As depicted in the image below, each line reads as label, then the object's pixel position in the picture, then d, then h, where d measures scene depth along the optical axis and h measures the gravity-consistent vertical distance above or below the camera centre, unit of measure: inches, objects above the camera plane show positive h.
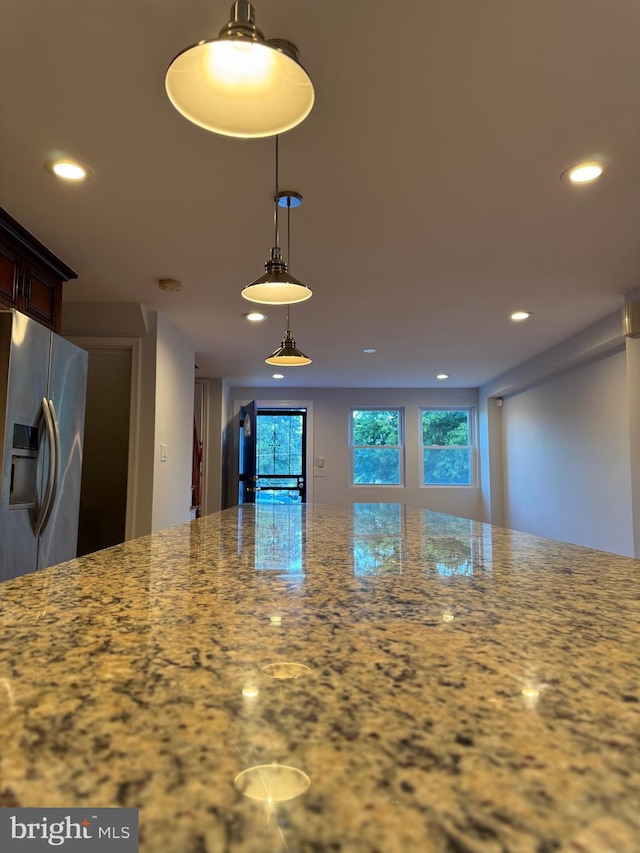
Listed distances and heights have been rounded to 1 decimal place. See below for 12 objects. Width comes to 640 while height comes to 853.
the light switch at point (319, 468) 283.9 +2.4
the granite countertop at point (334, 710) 11.3 -7.0
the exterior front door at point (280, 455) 288.4 +9.3
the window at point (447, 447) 289.7 +13.7
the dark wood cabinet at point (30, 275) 98.7 +38.9
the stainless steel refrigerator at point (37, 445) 89.4 +4.9
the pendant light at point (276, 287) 71.9 +26.0
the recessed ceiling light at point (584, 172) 79.7 +44.6
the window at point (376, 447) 287.9 +13.6
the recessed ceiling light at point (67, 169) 79.3 +44.7
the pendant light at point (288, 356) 108.3 +23.5
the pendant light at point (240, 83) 36.5 +27.8
